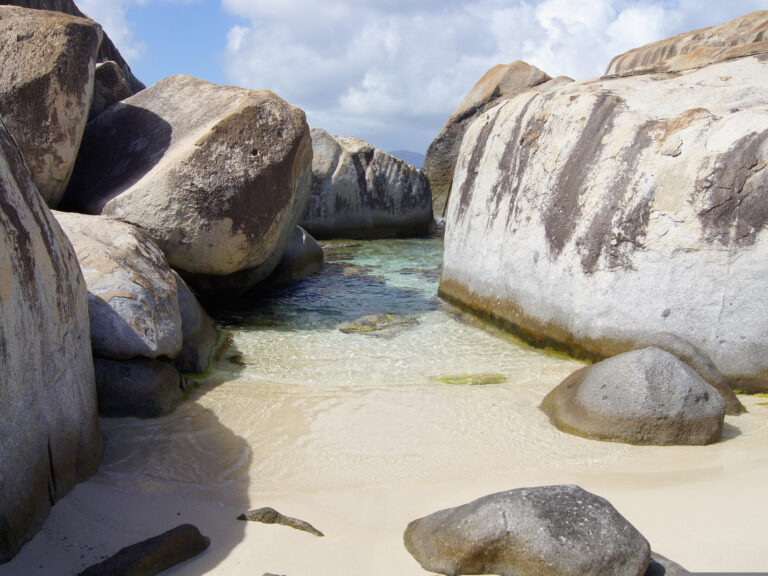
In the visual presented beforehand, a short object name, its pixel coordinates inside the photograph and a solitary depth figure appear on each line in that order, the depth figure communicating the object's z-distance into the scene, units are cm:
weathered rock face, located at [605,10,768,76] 1617
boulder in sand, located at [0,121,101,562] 261
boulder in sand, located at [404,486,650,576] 249
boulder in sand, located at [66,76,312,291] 654
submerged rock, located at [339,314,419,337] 695
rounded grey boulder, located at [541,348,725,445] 399
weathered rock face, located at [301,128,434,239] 1556
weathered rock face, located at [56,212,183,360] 457
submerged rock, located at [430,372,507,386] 528
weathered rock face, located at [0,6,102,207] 629
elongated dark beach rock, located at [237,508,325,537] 301
